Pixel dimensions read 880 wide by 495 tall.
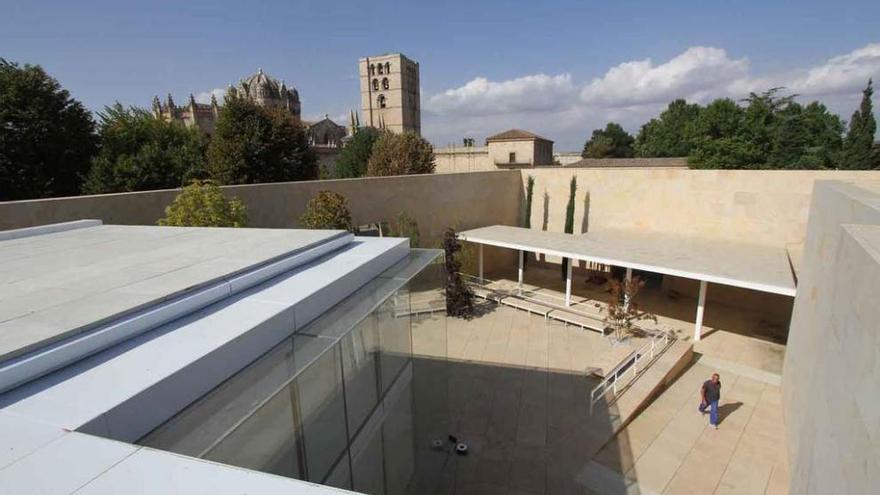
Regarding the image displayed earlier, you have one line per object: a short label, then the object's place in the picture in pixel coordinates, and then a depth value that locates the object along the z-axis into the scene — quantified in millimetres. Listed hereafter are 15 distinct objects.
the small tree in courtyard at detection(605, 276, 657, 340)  12547
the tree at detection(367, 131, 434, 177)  23656
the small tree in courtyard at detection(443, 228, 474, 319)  14492
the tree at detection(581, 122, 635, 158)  66062
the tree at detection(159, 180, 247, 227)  9172
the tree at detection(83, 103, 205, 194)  14500
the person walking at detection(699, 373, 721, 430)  8414
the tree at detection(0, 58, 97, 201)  13914
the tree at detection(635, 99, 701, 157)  49438
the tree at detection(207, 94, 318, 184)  16375
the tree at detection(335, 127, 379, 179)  29891
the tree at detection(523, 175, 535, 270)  21344
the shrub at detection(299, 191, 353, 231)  12117
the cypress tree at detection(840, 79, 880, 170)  31344
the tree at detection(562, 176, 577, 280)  19719
